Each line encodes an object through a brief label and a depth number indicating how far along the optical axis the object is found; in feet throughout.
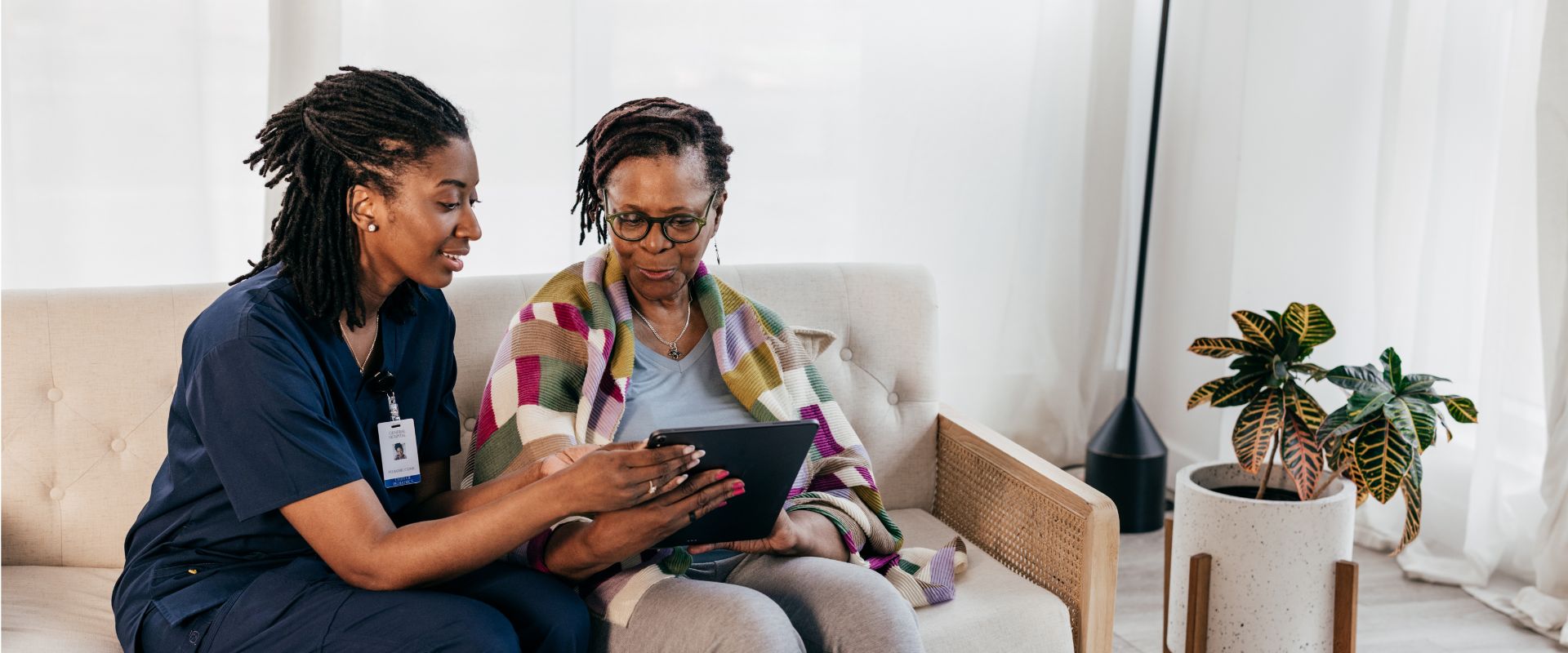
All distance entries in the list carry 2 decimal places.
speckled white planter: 7.07
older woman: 5.25
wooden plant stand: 7.06
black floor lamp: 10.37
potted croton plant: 6.93
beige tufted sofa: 5.94
